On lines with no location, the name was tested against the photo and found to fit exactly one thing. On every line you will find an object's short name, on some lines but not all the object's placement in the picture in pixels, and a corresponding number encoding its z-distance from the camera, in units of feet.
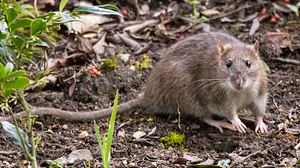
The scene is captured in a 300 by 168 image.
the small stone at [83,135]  37.98
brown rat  39.60
